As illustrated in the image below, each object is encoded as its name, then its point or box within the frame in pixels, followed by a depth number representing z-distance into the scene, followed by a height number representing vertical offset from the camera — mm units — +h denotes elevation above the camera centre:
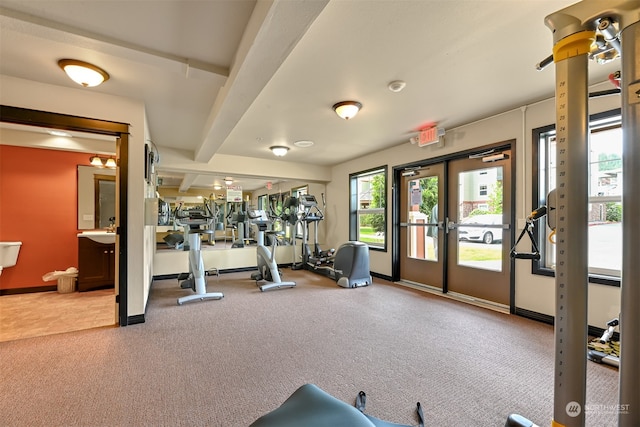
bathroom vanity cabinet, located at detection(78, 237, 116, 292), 4137 -788
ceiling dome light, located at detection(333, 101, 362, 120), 2961 +1182
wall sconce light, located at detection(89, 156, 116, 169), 4493 +898
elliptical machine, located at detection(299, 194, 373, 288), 4551 -912
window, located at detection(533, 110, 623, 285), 2631 +161
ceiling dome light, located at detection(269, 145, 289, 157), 4746 +1153
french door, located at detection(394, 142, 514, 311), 3529 -158
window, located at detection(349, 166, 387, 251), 5324 +152
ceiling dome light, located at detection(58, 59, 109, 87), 2203 +1192
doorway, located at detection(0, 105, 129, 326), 2836 +125
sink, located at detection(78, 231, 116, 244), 4055 -327
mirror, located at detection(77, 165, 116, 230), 4430 +299
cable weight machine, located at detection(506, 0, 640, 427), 891 +69
